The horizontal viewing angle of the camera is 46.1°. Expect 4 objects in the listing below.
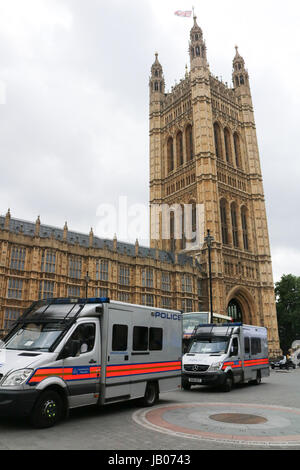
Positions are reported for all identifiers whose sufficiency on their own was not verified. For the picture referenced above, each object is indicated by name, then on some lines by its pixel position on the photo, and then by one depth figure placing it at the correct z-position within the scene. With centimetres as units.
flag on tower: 4355
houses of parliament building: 3528
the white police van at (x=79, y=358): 779
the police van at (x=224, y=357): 1493
